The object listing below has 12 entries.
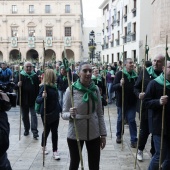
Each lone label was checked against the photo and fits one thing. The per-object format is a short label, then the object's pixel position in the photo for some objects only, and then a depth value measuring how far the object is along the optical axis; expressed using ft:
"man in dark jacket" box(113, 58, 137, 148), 20.04
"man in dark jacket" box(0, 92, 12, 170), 7.98
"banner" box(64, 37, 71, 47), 170.81
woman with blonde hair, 17.62
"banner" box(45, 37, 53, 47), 170.19
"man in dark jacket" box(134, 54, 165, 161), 16.22
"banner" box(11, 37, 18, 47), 168.86
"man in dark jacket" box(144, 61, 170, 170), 12.17
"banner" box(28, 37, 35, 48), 169.50
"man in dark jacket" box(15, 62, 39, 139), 22.90
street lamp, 53.30
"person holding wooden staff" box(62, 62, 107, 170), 11.87
